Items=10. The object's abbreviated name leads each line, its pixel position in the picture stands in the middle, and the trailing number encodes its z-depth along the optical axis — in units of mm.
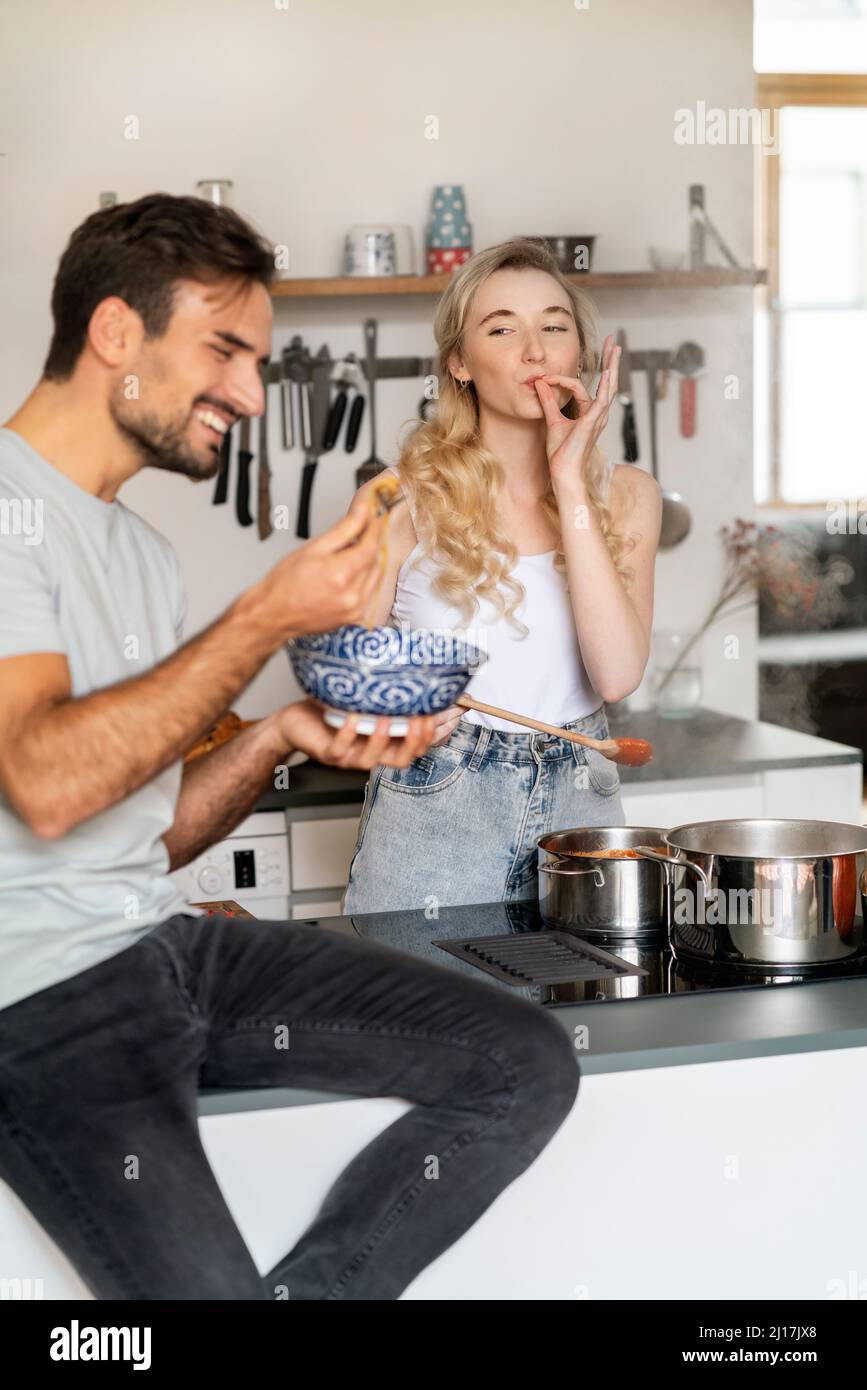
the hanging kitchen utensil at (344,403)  3045
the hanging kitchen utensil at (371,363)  3059
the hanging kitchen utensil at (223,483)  3018
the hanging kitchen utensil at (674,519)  3178
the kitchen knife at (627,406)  3092
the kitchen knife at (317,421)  3043
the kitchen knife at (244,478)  3021
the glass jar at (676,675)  3145
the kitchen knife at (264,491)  3035
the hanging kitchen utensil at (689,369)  3119
